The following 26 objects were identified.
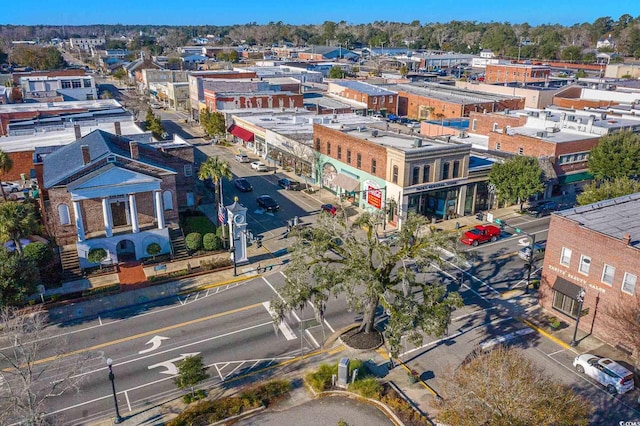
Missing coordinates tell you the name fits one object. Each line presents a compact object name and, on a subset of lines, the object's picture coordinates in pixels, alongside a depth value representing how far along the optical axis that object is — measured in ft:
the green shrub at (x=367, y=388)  89.45
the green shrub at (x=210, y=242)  149.79
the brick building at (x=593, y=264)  103.39
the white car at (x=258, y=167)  243.40
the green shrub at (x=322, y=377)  91.97
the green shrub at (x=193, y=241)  148.46
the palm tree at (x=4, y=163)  168.35
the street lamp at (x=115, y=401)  80.23
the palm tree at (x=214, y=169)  154.40
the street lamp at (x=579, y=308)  101.65
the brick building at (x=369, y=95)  352.28
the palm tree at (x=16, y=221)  128.16
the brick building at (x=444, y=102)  322.75
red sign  178.09
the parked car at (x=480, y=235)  159.63
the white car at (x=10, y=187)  200.81
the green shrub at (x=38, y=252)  131.34
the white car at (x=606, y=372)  90.74
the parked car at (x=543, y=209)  186.80
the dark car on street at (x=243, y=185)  210.18
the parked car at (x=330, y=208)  183.39
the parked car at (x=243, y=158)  258.78
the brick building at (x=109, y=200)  137.28
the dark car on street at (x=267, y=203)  187.21
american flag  150.82
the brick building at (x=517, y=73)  439.22
